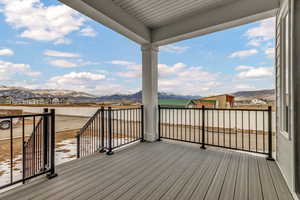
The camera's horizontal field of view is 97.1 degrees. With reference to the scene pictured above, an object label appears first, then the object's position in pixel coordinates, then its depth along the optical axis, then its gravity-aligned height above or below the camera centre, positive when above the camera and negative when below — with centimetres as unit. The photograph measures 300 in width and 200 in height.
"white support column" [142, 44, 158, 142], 368 +31
